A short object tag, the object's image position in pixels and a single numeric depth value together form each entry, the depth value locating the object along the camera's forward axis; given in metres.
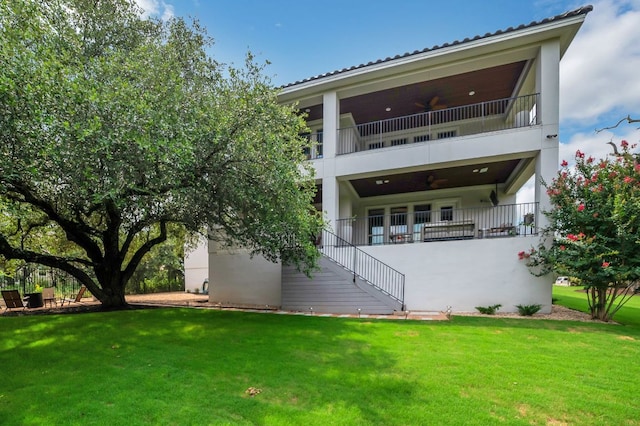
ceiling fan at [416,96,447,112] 13.15
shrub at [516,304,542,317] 9.27
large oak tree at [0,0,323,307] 4.75
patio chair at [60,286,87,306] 13.50
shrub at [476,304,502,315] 9.66
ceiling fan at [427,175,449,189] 13.57
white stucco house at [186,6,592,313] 9.92
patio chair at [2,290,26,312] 11.41
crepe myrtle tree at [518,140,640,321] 8.05
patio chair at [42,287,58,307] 12.41
